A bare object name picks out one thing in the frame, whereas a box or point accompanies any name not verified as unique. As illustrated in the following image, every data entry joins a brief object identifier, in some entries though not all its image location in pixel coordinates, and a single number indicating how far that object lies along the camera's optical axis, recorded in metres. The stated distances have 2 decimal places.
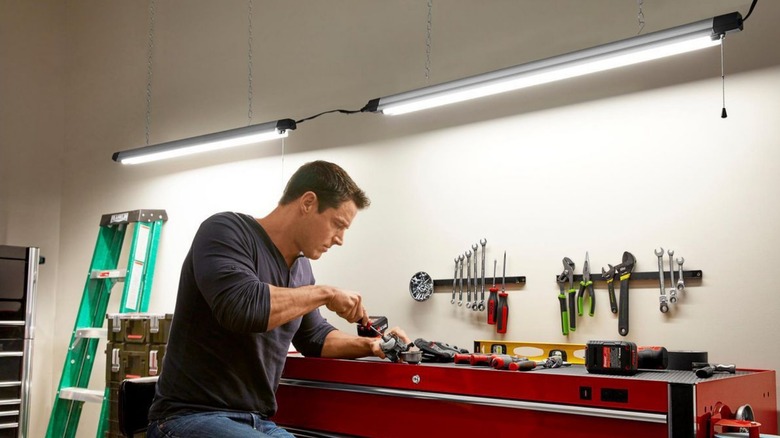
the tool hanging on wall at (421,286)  3.77
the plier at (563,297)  3.26
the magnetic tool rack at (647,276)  2.99
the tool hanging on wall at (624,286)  3.11
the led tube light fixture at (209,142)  3.84
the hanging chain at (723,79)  2.81
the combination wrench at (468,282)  3.61
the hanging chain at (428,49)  3.94
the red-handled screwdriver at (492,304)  3.49
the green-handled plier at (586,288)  3.23
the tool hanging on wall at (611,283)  3.15
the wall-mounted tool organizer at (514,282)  3.47
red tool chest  2.00
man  2.04
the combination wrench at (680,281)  3.00
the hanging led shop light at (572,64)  2.54
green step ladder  4.91
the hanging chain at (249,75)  4.73
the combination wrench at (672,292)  3.02
